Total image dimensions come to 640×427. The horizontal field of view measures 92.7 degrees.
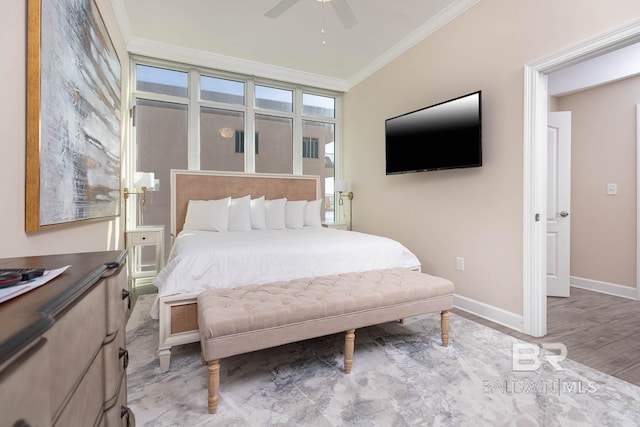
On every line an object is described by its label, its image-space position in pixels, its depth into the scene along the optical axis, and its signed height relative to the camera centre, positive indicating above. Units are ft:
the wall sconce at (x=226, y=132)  14.67 +3.93
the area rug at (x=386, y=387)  4.96 -3.29
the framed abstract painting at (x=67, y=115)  4.57 +1.86
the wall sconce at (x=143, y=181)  11.66 +1.22
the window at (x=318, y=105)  16.57 +5.99
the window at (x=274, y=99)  15.42 +5.91
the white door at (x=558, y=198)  11.45 +0.57
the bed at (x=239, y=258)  6.59 -1.15
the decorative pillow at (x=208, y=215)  11.79 -0.09
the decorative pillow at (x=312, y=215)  13.79 -0.10
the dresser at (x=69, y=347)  1.29 -0.78
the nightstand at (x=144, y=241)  11.69 -1.08
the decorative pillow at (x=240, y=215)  12.31 -0.09
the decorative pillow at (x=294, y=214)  13.43 -0.05
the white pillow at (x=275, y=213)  13.17 -0.01
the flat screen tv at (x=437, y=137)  9.14 +2.58
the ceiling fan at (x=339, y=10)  8.25 +5.73
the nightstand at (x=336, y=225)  15.55 -0.63
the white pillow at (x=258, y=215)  12.90 -0.09
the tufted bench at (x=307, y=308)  5.23 -1.89
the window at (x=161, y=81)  13.23 +5.88
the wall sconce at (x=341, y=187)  15.34 +1.31
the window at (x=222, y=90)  14.28 +5.88
